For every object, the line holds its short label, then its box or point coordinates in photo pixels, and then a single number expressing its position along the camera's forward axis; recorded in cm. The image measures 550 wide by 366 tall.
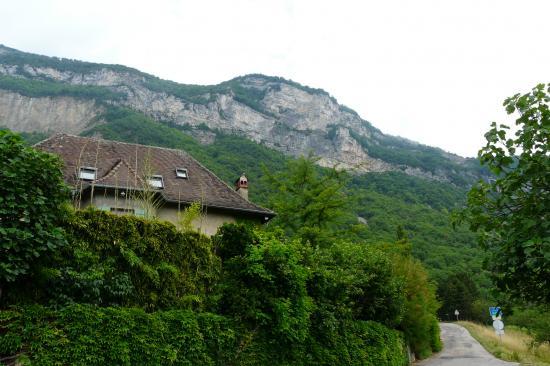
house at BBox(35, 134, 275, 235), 2116
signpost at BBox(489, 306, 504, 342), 2933
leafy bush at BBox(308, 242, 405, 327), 1462
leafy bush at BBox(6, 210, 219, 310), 824
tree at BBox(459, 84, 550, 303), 636
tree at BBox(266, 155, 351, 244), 2354
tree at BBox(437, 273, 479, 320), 6900
